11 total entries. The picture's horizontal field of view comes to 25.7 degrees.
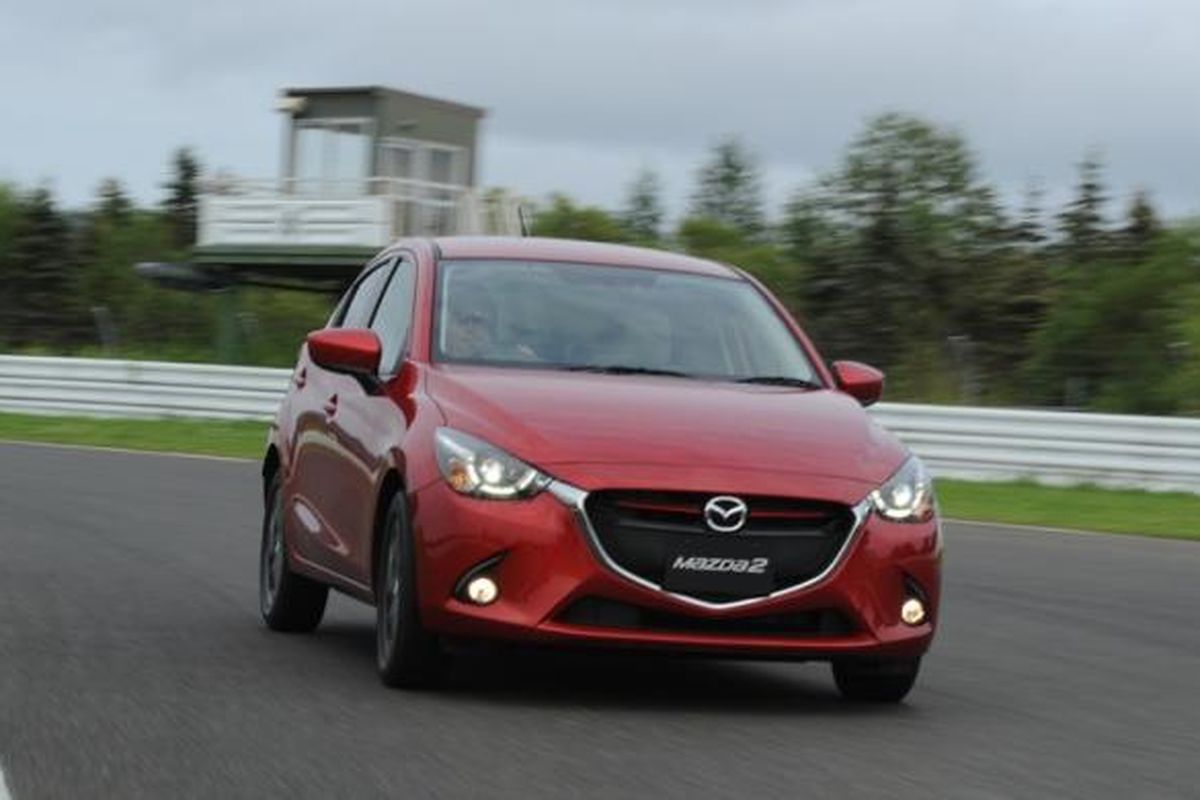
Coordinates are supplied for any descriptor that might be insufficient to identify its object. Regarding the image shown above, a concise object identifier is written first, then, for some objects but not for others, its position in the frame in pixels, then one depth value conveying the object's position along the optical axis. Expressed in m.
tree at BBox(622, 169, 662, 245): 75.00
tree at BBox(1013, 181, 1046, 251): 50.18
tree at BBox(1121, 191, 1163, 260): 48.85
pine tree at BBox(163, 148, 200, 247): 71.56
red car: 8.02
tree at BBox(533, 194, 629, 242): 49.25
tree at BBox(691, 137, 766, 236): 98.38
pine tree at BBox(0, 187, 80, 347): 52.56
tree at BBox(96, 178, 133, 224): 57.20
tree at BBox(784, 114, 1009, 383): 43.72
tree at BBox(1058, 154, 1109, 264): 52.16
